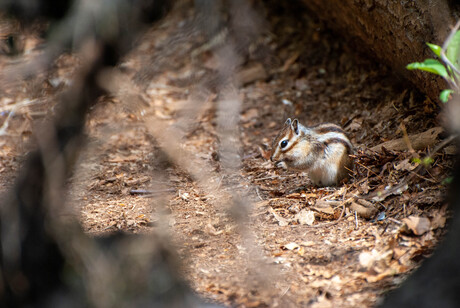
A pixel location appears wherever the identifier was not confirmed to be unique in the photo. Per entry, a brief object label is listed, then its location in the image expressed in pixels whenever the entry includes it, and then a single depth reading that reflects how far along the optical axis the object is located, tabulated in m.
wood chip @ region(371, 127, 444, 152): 8.89
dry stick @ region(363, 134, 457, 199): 8.20
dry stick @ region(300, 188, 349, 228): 8.41
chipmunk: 9.83
